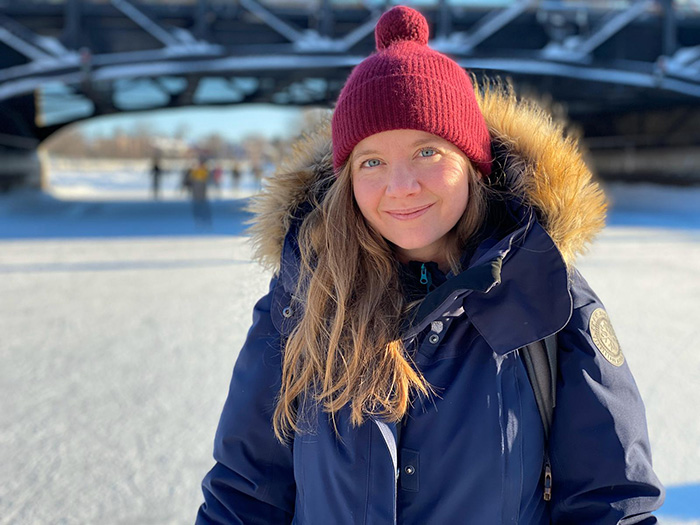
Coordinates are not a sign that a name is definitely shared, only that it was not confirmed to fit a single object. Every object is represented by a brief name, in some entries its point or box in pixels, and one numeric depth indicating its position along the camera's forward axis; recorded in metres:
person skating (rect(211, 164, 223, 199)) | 24.98
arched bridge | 13.74
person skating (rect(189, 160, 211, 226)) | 13.57
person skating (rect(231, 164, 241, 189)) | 27.28
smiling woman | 1.08
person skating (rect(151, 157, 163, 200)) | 23.78
